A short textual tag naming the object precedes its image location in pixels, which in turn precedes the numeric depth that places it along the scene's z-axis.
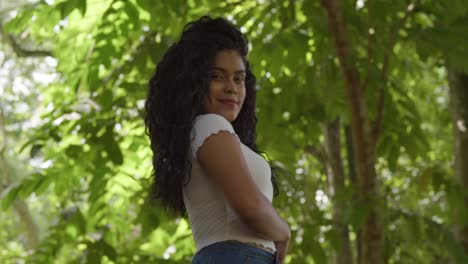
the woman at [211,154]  3.20
